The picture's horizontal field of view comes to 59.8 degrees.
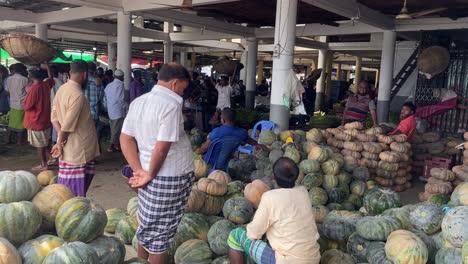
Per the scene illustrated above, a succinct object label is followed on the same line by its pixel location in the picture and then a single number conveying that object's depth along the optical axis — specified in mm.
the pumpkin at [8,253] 1912
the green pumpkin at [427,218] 3332
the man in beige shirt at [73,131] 4273
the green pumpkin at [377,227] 3234
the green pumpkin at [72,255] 2012
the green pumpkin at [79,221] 2389
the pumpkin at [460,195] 3563
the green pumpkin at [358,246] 3277
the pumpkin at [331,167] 5457
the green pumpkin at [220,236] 3445
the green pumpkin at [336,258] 3139
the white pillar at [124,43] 10305
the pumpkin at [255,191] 3975
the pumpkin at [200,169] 4934
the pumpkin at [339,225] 3598
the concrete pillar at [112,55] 20145
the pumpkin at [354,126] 7321
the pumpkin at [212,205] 4047
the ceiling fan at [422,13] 6174
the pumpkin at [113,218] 4078
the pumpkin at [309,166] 5332
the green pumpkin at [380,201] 4270
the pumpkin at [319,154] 5594
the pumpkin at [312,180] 5070
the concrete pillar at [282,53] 7469
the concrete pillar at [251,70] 14753
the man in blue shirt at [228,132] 5559
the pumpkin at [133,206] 4054
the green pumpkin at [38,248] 2131
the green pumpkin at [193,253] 3406
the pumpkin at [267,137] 6504
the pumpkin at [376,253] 3029
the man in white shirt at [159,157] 2875
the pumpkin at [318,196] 4809
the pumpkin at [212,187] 4152
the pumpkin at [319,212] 4258
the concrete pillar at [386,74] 11297
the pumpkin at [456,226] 2873
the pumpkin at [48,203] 2551
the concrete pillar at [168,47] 16922
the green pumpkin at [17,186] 2455
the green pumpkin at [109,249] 2336
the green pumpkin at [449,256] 2764
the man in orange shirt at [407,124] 7341
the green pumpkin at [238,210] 3711
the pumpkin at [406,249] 2861
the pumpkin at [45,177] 3558
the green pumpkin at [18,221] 2213
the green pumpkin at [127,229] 3822
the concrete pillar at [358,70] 23984
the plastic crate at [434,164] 7293
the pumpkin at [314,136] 6617
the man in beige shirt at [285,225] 2828
